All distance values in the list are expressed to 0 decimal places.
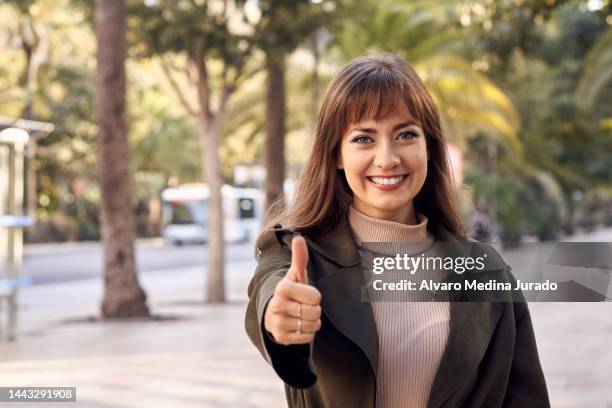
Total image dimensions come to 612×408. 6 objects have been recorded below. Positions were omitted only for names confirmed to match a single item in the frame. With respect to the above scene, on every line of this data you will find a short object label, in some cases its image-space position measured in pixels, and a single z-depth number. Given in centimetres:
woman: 206
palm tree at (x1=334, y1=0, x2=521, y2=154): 1784
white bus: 4912
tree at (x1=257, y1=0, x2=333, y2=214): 1517
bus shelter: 1171
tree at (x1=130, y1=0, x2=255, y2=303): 1506
